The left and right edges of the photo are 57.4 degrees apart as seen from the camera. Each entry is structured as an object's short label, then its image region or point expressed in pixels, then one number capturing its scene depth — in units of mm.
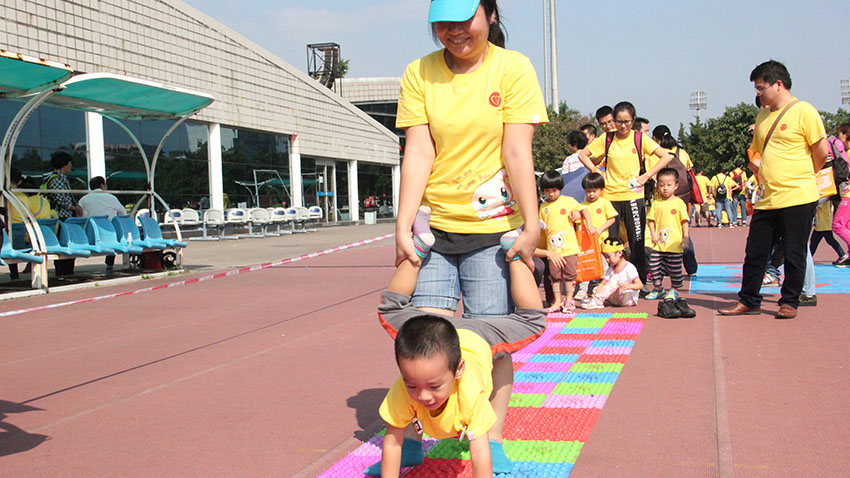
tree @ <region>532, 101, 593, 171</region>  41000
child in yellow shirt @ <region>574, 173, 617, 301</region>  8133
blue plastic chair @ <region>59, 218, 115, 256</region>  11055
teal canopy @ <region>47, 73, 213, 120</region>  11648
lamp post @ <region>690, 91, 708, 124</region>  80312
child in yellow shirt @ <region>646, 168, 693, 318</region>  8172
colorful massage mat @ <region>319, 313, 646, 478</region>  3439
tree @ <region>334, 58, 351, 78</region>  59478
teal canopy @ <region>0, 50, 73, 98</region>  9492
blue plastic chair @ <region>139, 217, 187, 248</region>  12828
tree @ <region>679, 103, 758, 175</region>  53750
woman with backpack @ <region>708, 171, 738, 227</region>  23688
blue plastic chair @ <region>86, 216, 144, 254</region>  11500
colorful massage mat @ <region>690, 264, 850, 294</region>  9164
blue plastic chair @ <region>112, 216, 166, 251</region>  12102
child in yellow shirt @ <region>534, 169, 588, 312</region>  7840
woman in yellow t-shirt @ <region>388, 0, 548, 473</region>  3402
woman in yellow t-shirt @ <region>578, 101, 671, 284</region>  8281
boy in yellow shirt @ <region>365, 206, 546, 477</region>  2736
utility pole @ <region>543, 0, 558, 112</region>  38625
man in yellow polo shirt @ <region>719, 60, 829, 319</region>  6961
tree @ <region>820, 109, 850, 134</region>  66562
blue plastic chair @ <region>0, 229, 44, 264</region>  10000
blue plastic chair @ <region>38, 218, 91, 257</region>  10648
